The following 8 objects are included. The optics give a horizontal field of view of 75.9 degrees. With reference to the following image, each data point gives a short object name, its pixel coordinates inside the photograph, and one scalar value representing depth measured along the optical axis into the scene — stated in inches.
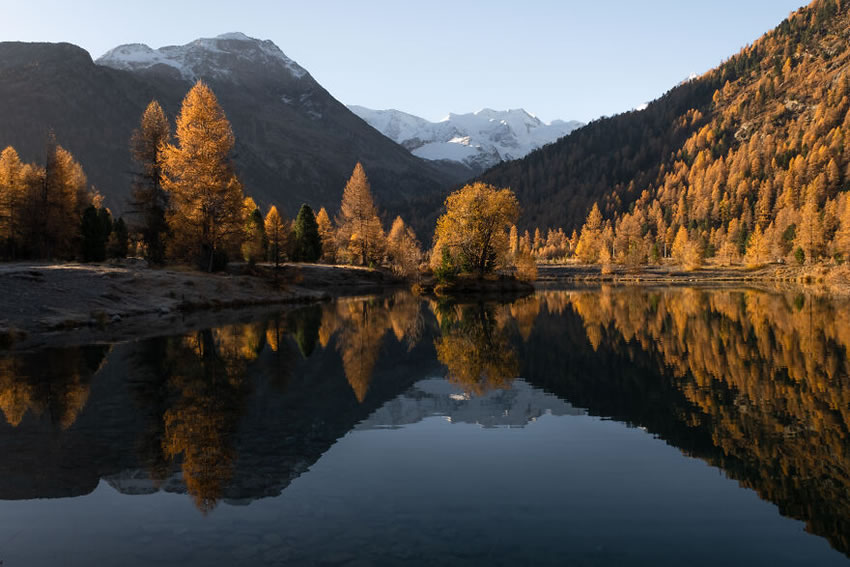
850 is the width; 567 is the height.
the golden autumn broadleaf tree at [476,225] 2625.5
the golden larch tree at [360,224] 3671.3
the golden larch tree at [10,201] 2529.5
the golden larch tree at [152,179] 2042.3
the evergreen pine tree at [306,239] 3616.4
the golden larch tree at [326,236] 4458.7
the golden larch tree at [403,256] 3671.3
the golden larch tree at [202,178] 1836.9
